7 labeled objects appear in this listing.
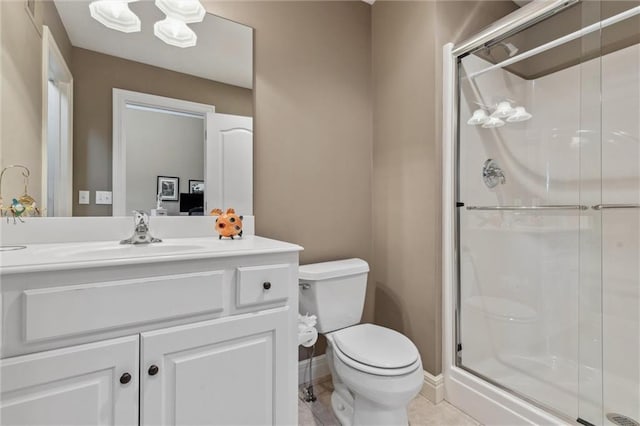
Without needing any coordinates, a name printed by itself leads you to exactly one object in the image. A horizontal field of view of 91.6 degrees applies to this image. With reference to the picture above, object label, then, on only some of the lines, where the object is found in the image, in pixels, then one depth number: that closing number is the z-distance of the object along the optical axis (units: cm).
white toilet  124
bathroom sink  94
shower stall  150
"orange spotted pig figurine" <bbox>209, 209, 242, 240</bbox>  139
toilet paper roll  141
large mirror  116
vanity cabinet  76
